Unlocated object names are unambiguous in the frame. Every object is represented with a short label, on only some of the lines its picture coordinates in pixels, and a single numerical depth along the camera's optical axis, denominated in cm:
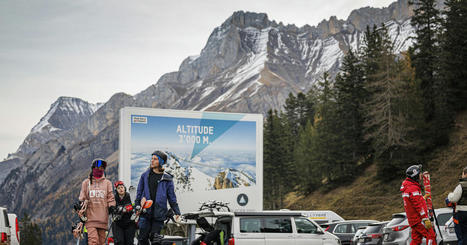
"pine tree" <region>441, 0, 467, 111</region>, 5631
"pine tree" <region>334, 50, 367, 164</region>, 6900
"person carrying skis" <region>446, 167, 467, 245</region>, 1270
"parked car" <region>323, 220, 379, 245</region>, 2500
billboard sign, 2281
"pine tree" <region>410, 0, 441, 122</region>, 5975
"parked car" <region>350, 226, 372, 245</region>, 2128
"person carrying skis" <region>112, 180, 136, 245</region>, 1167
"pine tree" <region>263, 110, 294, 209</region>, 8088
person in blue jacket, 956
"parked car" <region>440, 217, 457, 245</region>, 1567
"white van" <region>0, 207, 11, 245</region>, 1455
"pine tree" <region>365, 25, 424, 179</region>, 5591
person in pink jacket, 1124
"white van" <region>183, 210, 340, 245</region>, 1673
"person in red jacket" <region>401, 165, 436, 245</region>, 1191
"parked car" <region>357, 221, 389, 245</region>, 1847
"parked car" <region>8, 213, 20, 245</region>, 1776
